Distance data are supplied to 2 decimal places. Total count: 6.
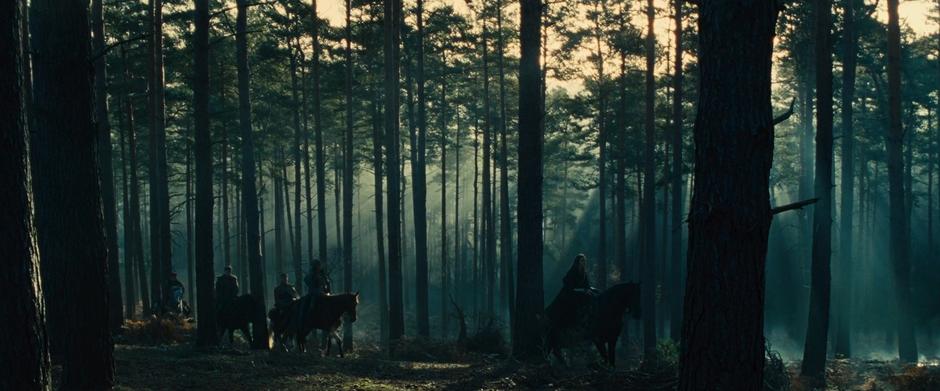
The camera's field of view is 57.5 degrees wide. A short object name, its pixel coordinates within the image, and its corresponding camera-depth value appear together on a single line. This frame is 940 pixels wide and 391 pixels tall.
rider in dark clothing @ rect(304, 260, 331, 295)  20.38
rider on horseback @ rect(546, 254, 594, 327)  17.58
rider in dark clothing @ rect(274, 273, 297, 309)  22.07
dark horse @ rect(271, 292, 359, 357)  20.59
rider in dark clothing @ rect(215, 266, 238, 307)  21.43
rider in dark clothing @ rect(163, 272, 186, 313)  26.31
